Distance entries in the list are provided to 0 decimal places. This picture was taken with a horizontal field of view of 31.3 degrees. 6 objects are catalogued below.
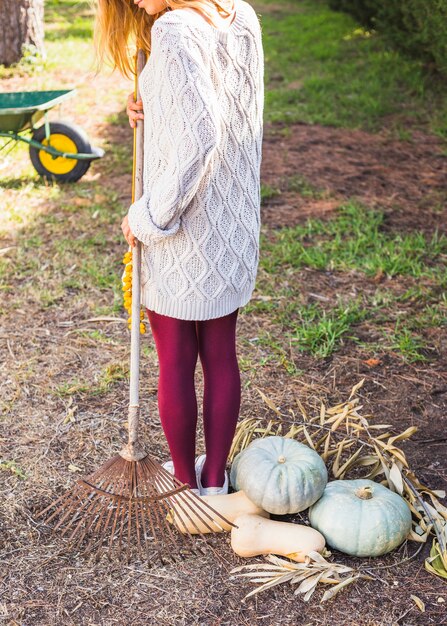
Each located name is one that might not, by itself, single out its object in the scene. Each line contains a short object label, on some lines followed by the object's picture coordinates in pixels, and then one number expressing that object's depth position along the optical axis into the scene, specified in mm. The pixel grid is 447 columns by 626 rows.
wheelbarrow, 5156
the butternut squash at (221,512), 2615
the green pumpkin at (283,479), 2555
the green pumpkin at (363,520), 2482
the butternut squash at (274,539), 2508
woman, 2068
